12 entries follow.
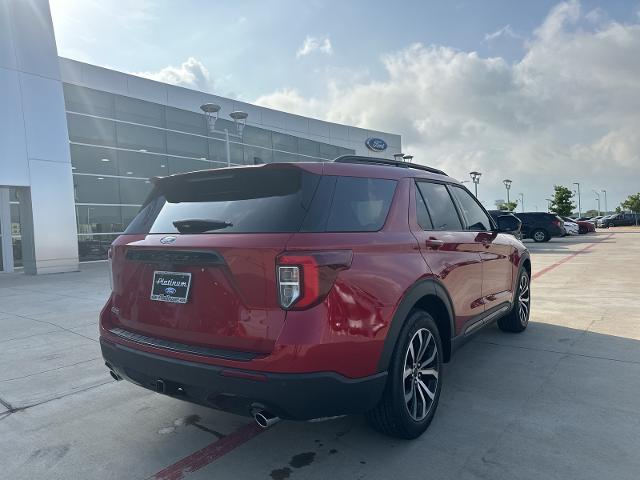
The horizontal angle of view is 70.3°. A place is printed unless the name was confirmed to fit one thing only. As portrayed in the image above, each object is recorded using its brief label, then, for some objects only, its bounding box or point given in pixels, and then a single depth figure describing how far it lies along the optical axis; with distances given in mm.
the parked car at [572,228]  30253
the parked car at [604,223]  48094
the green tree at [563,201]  55531
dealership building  13594
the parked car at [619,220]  48281
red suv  2266
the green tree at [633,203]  61672
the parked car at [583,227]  32938
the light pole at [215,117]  17672
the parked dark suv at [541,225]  23234
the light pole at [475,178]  36912
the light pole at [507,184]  49150
